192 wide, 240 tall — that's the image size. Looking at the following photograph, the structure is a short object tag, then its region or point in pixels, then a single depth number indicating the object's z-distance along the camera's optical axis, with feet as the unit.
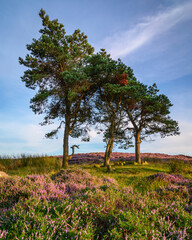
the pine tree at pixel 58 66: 61.62
